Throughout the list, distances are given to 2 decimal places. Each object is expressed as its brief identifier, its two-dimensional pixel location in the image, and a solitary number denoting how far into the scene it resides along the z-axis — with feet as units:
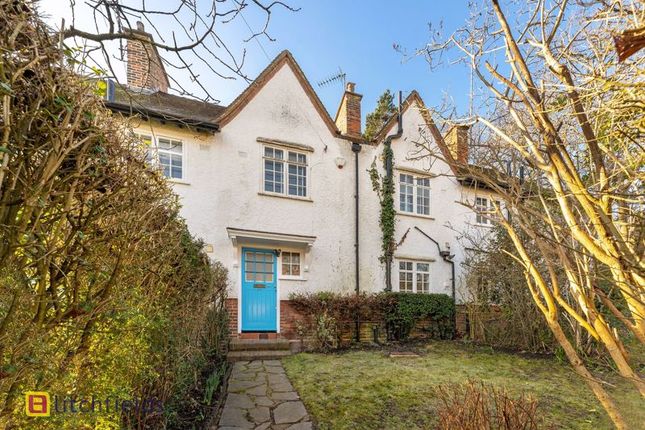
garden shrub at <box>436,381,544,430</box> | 8.27
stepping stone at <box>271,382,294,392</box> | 18.40
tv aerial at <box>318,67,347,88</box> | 42.90
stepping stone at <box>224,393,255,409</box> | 15.75
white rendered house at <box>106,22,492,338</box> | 33.01
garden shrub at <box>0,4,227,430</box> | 5.33
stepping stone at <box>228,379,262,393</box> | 18.30
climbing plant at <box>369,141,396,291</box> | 39.83
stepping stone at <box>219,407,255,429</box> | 13.66
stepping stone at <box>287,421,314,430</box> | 13.42
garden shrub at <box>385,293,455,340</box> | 35.70
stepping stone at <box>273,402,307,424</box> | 14.29
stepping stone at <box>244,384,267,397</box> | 17.62
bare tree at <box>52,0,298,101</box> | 6.75
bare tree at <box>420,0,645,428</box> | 6.14
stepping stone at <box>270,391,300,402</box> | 16.93
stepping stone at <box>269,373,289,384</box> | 19.76
